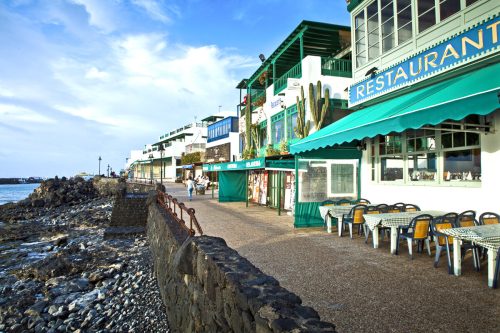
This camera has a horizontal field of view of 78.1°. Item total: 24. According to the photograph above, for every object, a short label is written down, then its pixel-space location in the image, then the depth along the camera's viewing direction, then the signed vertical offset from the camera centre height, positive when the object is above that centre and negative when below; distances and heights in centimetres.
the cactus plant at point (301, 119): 1263 +236
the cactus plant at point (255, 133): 1928 +270
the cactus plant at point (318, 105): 1187 +278
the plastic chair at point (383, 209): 785 -86
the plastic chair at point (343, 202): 966 -83
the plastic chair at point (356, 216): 821 -110
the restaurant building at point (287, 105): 1252 +332
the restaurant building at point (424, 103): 552 +129
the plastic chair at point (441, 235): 536 -105
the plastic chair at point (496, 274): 451 -146
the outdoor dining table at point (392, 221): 656 -98
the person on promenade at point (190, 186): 2038 -63
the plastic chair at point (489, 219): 586 -84
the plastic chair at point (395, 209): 789 -86
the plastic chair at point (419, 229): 607 -108
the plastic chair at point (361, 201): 960 -81
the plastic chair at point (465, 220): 576 -87
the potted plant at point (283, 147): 1389 +130
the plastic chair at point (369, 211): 781 -92
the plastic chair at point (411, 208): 775 -84
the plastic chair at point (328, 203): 971 -86
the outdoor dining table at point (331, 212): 862 -105
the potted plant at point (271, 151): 1528 +124
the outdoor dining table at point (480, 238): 451 -95
